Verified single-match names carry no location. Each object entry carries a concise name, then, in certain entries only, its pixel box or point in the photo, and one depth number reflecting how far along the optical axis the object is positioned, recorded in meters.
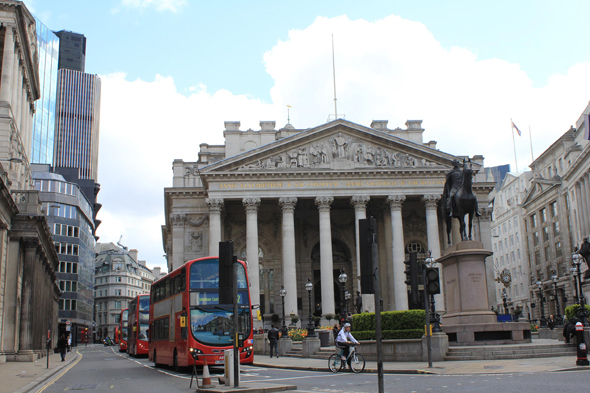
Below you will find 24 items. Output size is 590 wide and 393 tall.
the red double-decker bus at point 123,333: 60.15
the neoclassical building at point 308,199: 52.53
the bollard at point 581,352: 18.33
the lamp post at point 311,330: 33.25
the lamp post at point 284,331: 38.87
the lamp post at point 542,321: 48.80
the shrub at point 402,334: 27.35
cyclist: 22.08
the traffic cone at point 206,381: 17.66
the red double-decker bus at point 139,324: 41.47
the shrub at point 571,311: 28.68
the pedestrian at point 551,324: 44.93
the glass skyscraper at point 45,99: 121.62
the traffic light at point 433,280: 18.97
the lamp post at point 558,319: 41.52
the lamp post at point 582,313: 23.77
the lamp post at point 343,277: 40.16
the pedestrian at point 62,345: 40.17
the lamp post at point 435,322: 23.40
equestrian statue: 24.91
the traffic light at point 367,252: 11.09
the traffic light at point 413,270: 19.03
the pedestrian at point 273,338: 34.41
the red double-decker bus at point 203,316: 23.72
